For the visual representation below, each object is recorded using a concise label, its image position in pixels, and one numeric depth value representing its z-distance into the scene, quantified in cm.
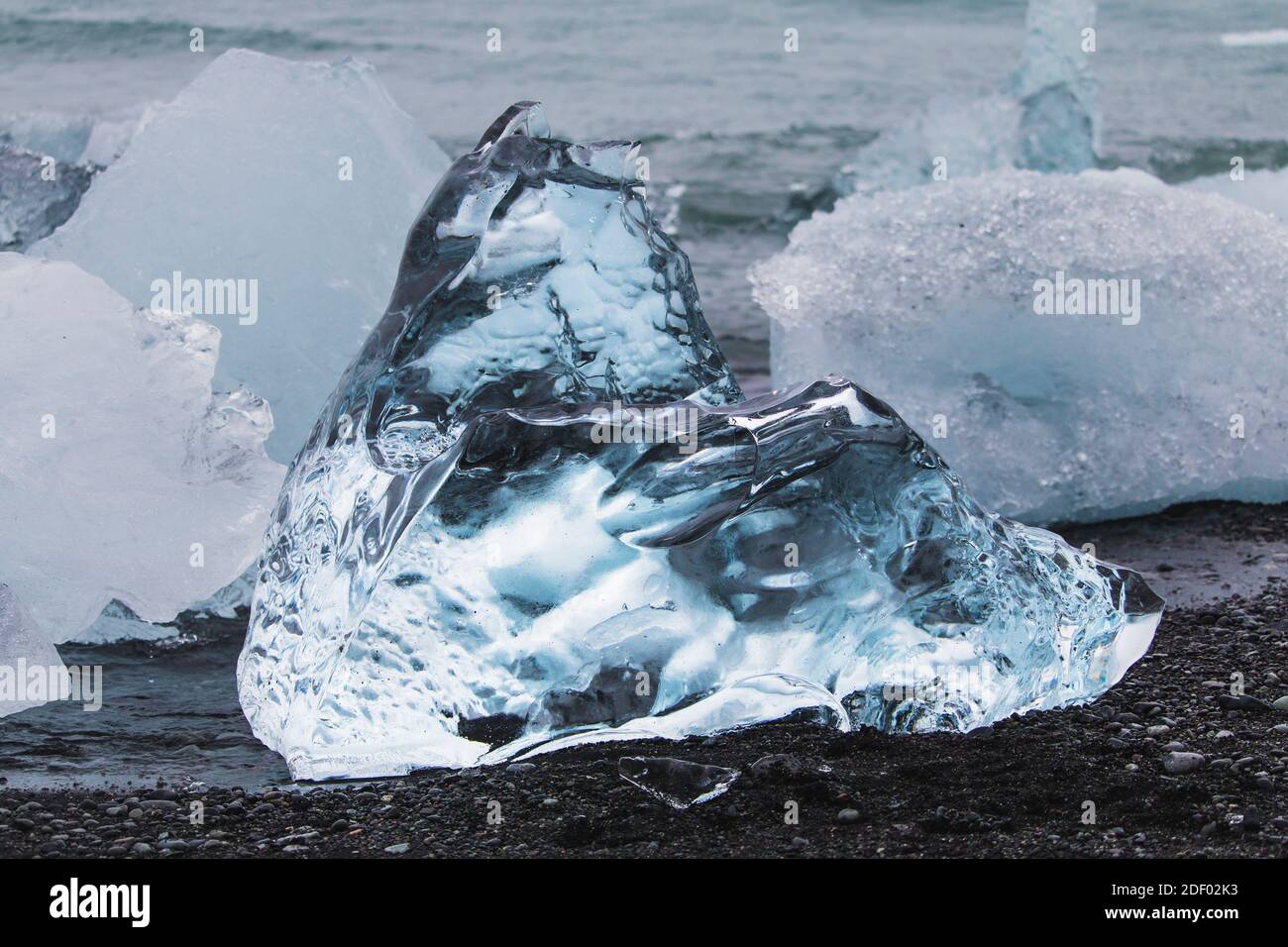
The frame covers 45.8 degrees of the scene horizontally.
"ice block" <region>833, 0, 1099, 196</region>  781
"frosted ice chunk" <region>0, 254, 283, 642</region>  323
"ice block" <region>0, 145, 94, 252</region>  504
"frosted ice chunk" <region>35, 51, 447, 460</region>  402
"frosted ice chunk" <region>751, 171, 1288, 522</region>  404
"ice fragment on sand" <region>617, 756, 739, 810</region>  243
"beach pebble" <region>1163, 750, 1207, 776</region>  246
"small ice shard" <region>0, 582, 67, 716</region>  296
